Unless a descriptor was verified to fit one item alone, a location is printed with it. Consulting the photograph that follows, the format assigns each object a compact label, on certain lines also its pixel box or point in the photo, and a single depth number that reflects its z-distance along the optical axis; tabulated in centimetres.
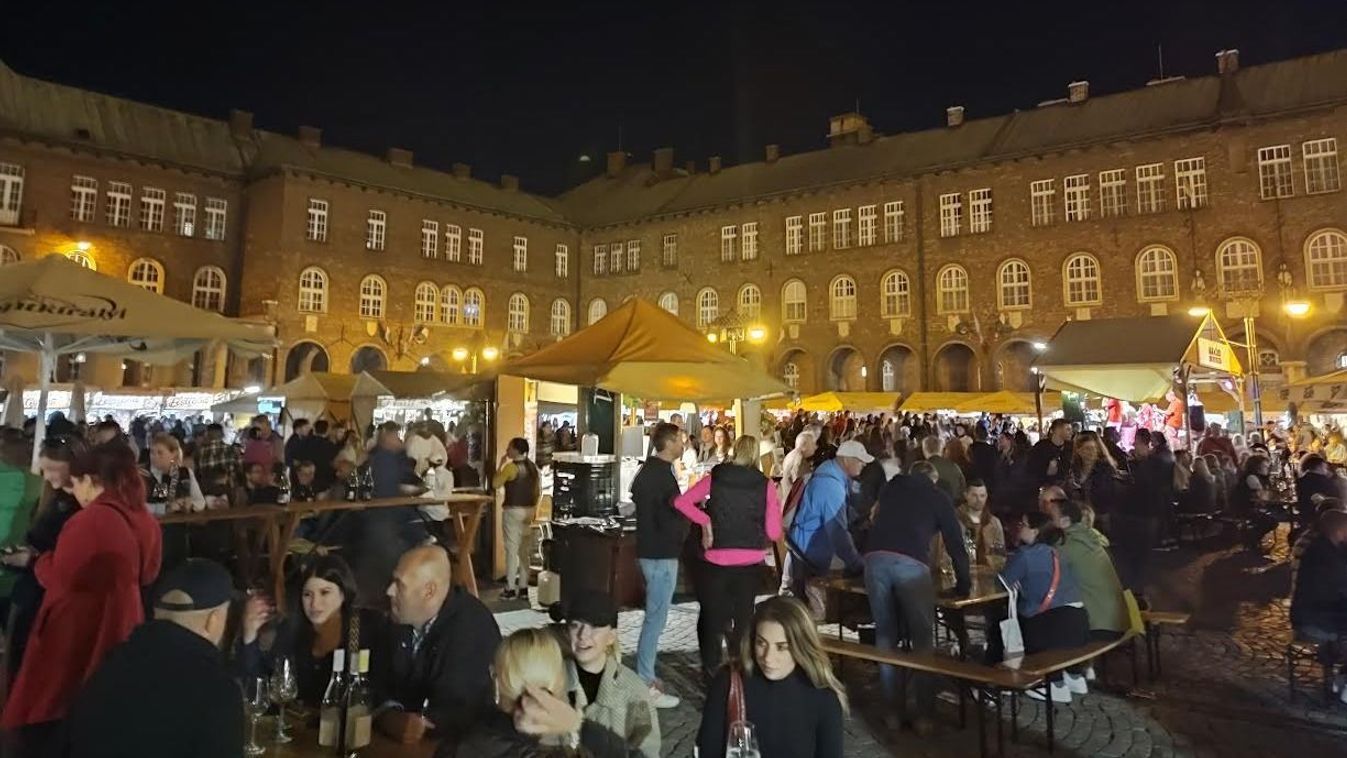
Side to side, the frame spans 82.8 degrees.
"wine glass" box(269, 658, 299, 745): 302
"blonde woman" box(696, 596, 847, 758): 284
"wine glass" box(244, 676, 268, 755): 280
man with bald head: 300
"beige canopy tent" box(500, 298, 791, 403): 728
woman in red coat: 312
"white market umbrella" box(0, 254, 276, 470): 540
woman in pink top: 525
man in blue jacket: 648
